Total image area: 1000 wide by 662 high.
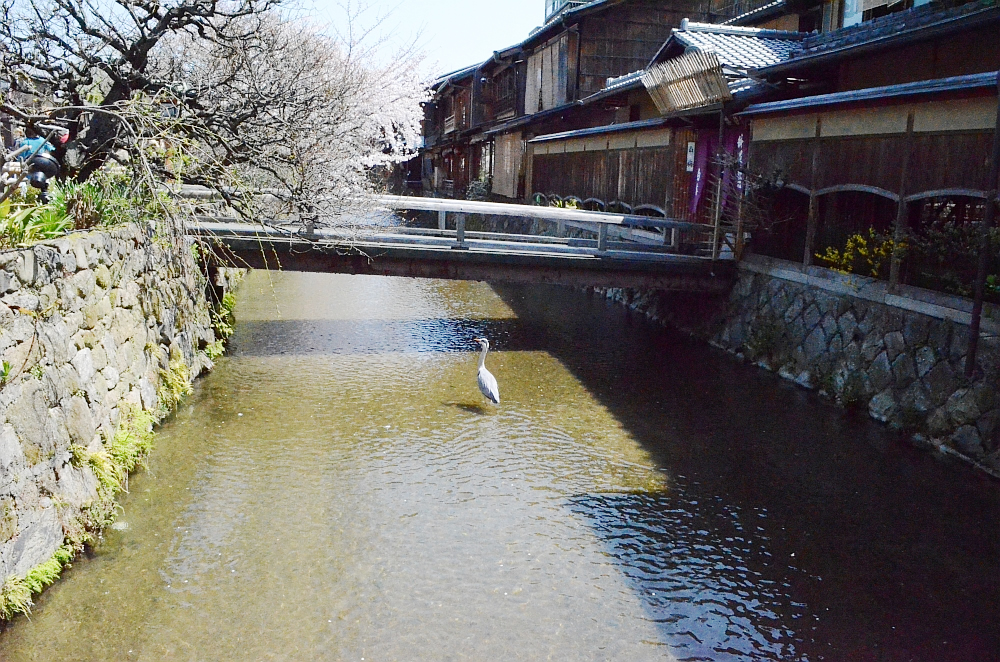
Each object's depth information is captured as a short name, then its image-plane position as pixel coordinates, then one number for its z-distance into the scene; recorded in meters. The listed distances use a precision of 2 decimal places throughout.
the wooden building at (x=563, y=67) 30.03
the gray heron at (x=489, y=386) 11.84
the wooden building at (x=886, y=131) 10.47
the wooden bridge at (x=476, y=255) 14.78
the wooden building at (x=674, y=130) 16.27
